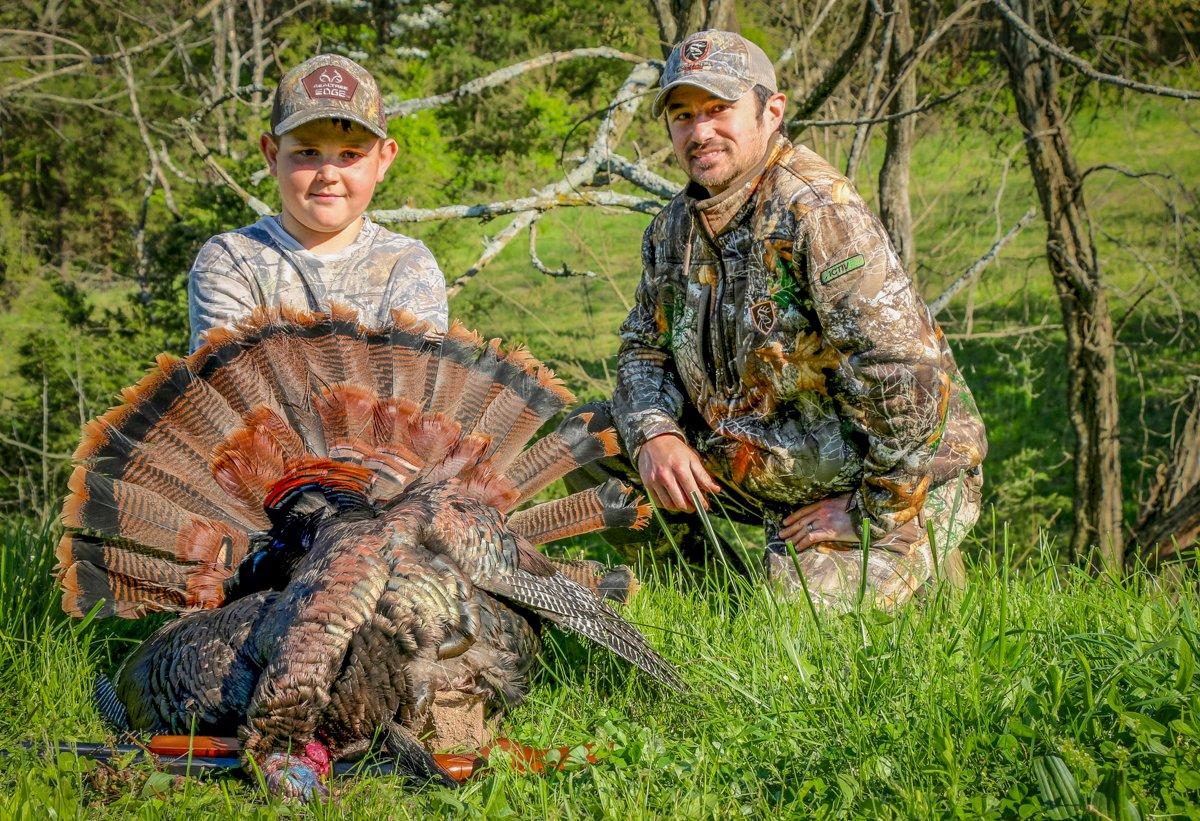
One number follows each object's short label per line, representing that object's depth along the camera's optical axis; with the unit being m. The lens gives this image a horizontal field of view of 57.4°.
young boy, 3.45
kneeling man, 3.25
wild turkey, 2.48
